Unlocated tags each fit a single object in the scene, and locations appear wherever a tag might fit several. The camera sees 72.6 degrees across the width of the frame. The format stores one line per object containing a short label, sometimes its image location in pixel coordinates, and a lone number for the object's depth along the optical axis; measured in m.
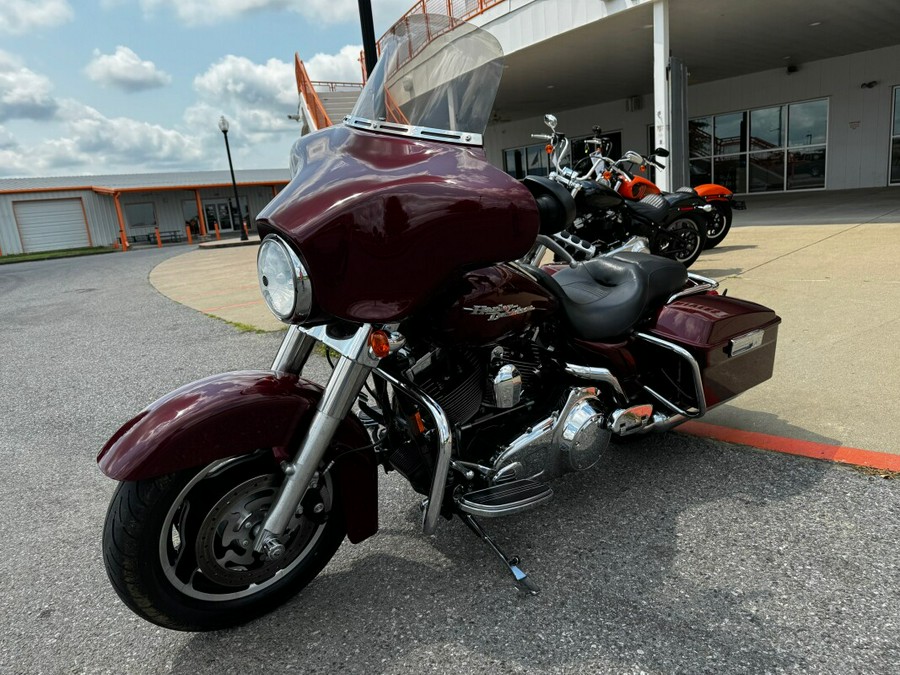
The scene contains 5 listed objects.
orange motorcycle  7.44
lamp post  25.50
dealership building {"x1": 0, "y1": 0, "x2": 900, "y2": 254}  12.11
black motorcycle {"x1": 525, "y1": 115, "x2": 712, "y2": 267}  6.23
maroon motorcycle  1.86
